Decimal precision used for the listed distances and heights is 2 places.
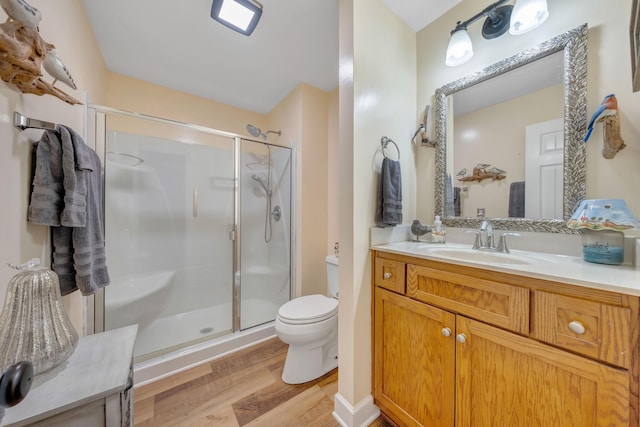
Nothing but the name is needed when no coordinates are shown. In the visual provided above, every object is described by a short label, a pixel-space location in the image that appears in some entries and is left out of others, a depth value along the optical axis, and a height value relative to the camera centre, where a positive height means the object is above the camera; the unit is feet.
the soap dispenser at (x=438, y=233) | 4.45 -0.40
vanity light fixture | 3.34 +3.16
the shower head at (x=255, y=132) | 7.03 +2.67
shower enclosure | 5.68 -0.59
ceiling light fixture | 4.27 +4.07
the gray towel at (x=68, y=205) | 2.69 +0.09
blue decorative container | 2.61 -0.15
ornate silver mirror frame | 3.18 +1.45
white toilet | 4.60 -2.66
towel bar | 2.40 +1.02
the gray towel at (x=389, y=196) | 3.95 +0.31
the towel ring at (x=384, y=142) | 4.27 +1.40
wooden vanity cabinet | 1.95 -1.57
